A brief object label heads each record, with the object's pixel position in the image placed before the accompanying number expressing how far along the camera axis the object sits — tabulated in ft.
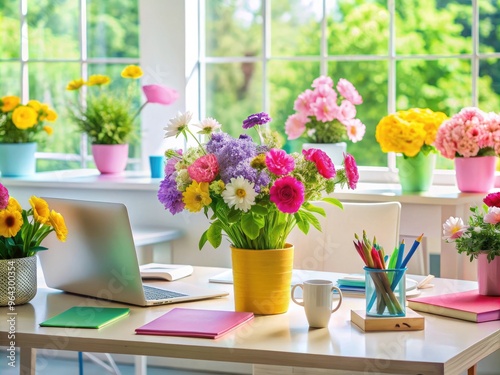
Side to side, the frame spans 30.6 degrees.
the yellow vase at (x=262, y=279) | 7.22
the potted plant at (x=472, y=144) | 11.03
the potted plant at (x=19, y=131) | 13.66
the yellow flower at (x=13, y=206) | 7.50
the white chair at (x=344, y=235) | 9.84
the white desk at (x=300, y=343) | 5.97
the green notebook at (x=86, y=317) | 6.91
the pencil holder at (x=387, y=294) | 6.84
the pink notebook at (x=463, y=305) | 6.98
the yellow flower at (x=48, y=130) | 13.96
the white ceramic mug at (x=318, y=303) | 6.81
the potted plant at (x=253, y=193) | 6.84
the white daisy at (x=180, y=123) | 7.32
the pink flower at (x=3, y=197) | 7.41
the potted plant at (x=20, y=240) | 7.44
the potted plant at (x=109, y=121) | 13.55
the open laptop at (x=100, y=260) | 7.47
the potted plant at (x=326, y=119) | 12.12
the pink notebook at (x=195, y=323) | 6.57
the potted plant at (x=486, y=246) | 7.58
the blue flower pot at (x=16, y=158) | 13.87
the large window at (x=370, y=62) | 21.26
